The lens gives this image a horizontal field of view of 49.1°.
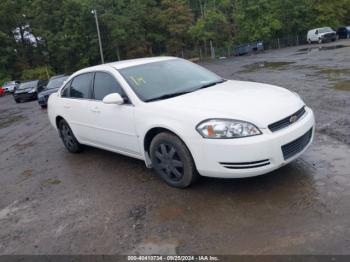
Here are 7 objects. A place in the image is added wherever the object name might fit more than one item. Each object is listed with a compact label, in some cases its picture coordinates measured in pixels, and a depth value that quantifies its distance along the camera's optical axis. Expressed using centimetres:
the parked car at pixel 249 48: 4997
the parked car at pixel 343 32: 4673
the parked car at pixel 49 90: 1653
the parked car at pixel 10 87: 3847
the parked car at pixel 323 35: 4322
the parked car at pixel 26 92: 2283
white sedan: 412
